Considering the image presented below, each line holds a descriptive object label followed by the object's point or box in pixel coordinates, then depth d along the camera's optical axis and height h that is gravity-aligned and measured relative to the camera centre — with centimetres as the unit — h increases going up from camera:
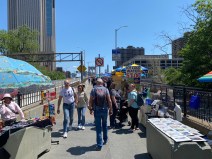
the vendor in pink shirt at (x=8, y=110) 400 -81
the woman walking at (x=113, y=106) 548 -96
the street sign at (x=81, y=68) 1801 +123
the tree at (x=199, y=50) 873 +159
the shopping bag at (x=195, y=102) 488 -75
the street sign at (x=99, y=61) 1122 +126
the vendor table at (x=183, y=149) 261 -120
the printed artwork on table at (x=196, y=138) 272 -105
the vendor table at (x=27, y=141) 313 -132
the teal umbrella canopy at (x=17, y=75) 329 +9
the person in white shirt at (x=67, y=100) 500 -68
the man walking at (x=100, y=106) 412 -73
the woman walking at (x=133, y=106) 525 -93
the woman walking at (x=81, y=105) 554 -96
